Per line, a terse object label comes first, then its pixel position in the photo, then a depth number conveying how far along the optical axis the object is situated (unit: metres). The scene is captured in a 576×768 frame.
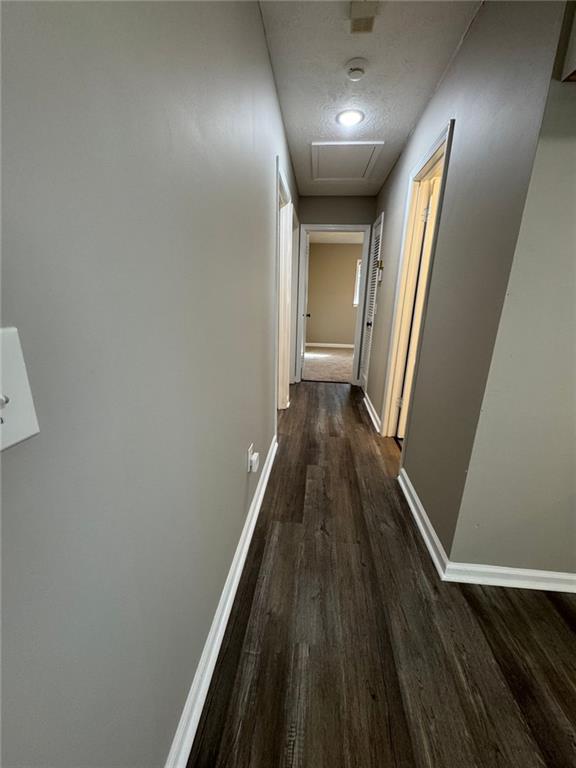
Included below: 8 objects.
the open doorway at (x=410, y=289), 2.19
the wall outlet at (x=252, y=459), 1.53
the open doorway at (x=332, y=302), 6.02
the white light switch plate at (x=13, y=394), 0.31
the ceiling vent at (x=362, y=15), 1.24
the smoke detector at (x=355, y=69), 1.60
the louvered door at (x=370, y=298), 3.49
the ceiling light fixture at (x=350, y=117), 2.06
